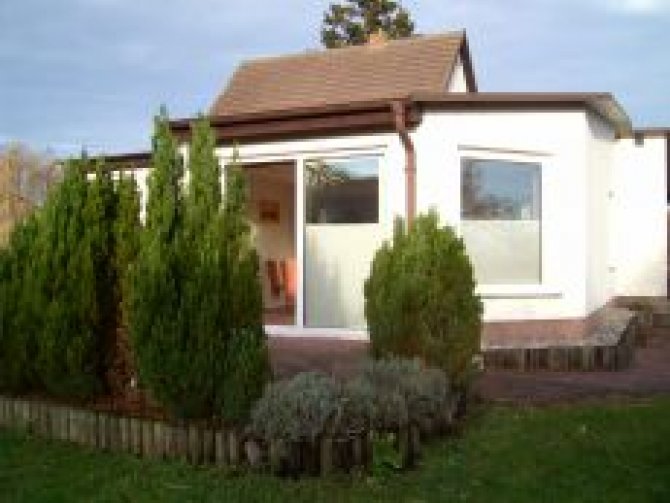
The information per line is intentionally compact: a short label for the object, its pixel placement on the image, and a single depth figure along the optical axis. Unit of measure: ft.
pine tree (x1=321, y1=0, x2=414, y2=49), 141.49
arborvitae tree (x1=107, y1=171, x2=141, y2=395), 26.71
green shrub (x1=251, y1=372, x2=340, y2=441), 21.07
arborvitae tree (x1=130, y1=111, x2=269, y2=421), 22.93
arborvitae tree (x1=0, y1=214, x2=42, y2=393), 27.45
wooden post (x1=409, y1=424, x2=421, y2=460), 22.21
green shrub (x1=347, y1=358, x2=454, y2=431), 22.20
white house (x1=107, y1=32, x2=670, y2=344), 40.29
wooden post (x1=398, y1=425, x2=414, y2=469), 21.77
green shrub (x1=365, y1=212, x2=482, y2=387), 26.84
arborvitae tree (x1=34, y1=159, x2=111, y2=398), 26.18
